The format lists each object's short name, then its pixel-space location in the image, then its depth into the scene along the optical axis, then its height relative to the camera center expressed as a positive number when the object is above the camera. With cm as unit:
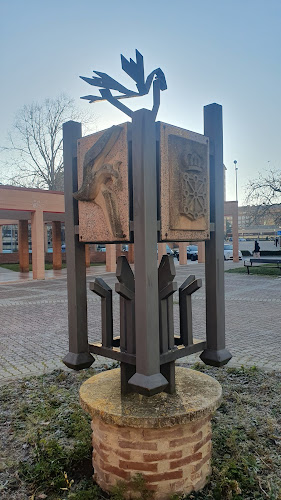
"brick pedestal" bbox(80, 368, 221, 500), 264 -133
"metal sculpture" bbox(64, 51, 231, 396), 257 -20
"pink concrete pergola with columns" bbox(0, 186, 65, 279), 1780 +164
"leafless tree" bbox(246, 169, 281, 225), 2355 +198
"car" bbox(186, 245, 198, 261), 3603 -124
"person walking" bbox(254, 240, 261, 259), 2823 -114
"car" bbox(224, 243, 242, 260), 3464 -134
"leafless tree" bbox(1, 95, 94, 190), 3516 +670
